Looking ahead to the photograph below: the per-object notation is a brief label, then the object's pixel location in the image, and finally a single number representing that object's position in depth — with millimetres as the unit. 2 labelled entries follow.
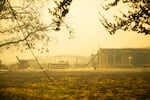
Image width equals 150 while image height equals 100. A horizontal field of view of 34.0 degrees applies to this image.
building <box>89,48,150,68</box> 48406
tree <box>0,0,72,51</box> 22586
